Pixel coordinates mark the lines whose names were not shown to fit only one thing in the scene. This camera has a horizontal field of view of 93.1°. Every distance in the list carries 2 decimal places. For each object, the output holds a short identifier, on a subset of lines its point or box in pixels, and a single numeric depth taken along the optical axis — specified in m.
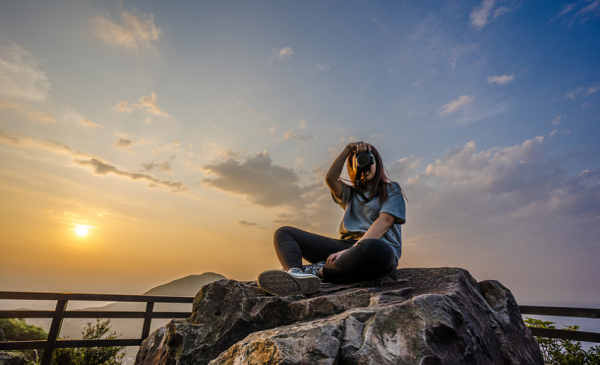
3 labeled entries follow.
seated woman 1.98
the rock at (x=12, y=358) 4.76
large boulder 1.22
